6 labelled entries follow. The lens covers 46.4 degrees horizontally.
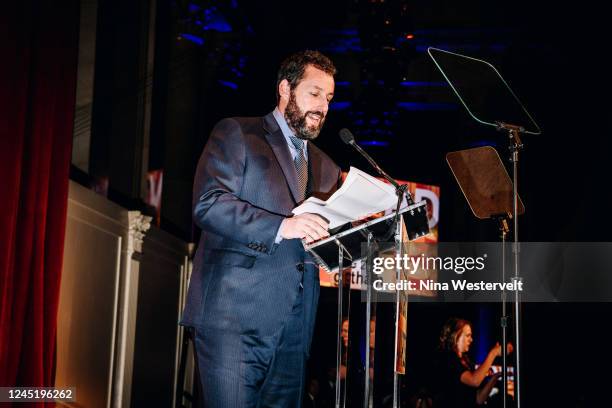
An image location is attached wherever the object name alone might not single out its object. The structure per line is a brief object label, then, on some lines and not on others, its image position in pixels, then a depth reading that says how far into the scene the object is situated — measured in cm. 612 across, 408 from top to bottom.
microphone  212
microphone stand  207
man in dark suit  210
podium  208
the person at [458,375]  559
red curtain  273
